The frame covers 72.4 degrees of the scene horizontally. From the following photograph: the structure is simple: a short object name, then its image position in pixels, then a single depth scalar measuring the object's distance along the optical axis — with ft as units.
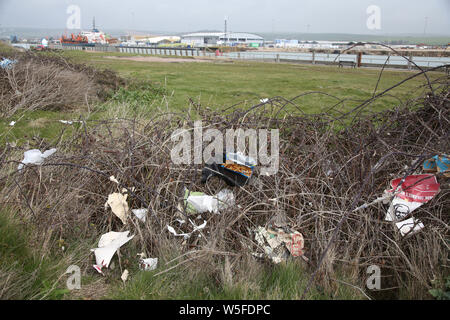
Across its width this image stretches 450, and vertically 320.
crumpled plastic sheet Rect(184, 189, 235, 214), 8.09
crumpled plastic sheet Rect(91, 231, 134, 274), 7.01
